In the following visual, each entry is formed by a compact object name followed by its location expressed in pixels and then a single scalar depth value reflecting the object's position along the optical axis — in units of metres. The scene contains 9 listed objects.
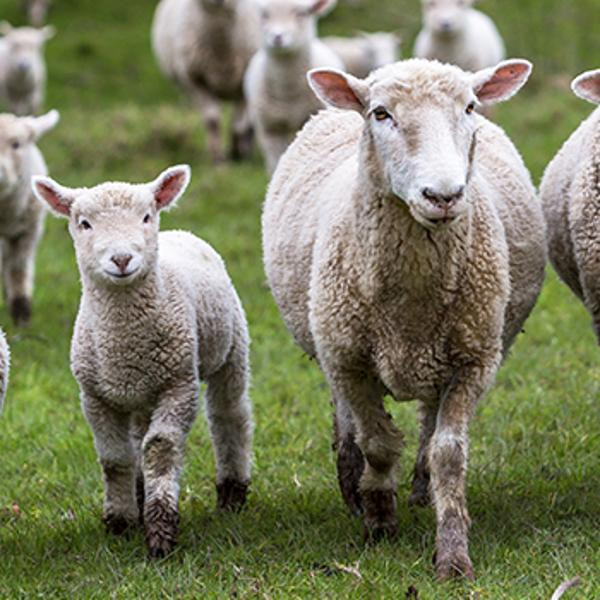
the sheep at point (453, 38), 14.80
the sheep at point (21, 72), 18.31
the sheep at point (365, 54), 18.84
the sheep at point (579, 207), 5.98
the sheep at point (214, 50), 14.43
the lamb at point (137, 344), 5.69
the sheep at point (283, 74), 12.05
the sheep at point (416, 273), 5.04
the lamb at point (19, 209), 9.51
